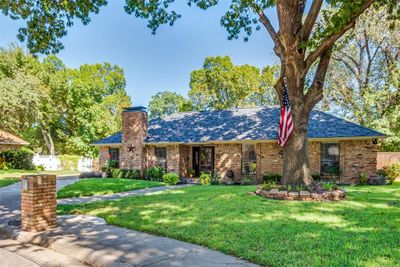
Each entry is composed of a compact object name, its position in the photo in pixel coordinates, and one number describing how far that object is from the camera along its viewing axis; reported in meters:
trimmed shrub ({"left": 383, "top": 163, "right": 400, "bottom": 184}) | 17.50
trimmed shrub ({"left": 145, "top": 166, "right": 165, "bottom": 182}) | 18.14
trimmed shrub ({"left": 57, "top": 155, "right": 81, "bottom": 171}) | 31.41
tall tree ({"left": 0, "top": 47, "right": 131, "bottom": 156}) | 27.02
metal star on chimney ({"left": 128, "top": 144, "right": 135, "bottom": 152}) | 19.47
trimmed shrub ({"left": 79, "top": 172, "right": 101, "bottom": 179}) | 20.25
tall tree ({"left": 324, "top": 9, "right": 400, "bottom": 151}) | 22.20
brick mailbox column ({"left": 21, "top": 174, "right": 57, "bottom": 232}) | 5.91
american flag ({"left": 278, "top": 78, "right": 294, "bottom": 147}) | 10.29
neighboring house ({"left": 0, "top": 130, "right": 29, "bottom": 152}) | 28.33
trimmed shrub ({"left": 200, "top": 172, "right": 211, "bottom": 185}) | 17.14
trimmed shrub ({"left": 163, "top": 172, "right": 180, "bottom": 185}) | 17.11
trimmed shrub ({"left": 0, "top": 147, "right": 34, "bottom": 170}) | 26.50
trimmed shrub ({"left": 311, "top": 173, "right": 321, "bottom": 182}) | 15.86
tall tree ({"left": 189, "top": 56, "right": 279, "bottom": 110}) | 36.22
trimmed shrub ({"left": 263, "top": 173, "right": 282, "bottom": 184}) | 16.10
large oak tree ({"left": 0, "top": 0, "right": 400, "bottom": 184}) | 9.16
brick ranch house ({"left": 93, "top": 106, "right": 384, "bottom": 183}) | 15.84
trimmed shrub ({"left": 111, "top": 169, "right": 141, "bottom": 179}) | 18.78
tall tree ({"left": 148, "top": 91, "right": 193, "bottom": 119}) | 56.78
